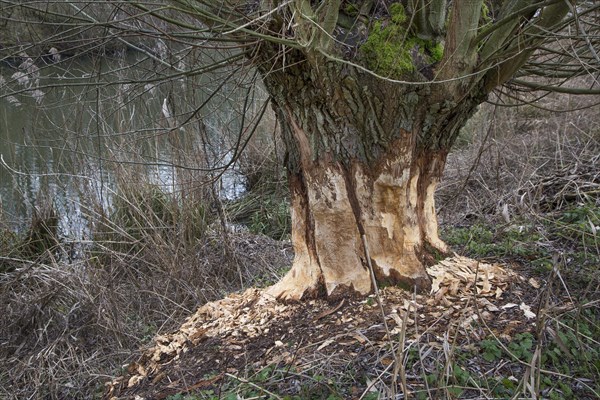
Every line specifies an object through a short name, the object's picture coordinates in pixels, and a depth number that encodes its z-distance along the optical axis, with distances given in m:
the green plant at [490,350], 2.24
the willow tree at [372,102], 2.35
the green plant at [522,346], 2.24
